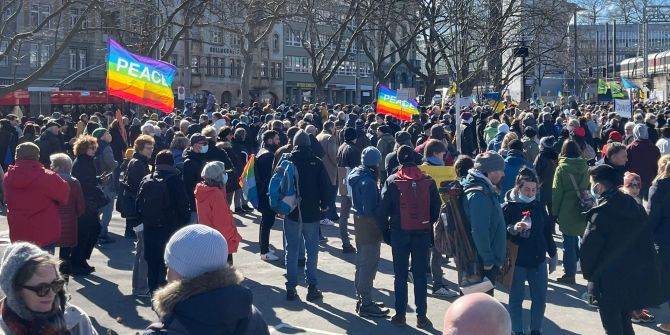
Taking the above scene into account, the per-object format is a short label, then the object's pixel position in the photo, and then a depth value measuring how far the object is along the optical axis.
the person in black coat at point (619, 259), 6.16
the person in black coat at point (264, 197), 10.45
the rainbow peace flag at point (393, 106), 21.47
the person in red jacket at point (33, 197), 8.23
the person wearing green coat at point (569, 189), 9.04
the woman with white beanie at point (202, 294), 3.37
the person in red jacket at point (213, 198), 8.52
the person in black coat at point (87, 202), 10.02
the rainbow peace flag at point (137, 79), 14.16
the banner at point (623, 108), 20.70
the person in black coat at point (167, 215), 8.36
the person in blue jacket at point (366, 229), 8.06
